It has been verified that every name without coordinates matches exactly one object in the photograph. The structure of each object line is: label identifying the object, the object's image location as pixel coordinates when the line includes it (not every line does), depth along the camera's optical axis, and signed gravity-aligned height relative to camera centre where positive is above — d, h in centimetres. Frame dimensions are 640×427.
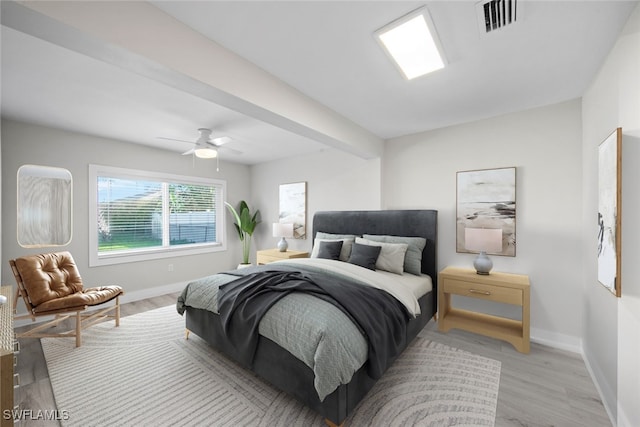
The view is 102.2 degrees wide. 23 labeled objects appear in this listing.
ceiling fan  329 +90
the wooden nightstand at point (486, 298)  253 -87
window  387 -3
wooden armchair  257 -84
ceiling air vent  145 +118
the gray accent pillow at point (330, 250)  353 -50
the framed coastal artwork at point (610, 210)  157 +2
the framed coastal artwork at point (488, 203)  290 +12
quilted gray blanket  154 -82
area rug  172 -136
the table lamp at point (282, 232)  468 -34
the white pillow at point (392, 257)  309 -53
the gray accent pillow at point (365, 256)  314 -53
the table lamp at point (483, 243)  268 -31
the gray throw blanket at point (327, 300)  185 -75
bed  165 -101
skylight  158 +117
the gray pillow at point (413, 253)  317 -49
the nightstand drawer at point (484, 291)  255 -81
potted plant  541 -20
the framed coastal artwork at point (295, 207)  485 +13
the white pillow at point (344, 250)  358 -51
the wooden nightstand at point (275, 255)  449 -74
